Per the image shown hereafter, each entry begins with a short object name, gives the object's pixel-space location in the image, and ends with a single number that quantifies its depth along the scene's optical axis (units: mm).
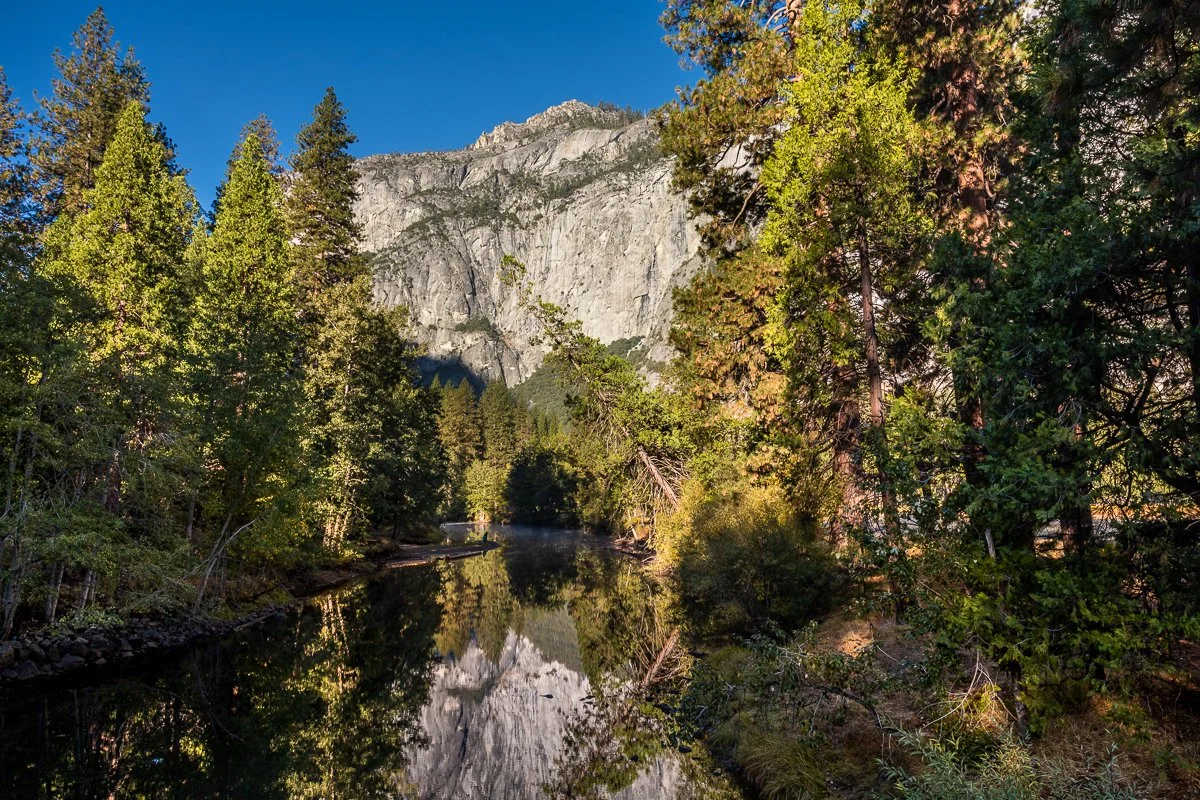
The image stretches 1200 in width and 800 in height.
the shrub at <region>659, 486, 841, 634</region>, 14156
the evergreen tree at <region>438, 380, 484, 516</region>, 82875
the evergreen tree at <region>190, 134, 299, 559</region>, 19812
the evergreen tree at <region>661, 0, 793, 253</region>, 15586
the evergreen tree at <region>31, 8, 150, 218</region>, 24141
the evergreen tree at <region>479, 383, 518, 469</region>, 91250
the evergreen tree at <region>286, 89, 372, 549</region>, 29891
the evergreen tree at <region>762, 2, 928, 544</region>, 11359
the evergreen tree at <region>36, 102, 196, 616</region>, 15547
